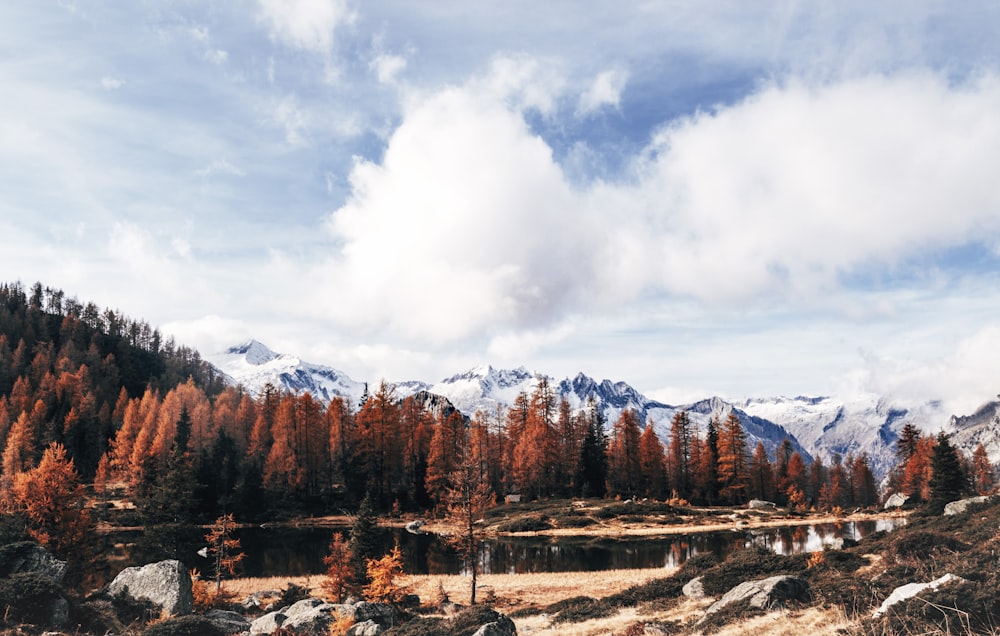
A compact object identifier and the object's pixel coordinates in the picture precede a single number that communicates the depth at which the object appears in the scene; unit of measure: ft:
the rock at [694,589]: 92.12
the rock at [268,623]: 76.79
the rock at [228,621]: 75.52
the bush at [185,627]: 66.33
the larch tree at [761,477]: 346.74
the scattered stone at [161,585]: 84.99
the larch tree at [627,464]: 327.47
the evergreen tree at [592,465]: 299.97
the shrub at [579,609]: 86.53
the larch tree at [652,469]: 327.88
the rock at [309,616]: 75.15
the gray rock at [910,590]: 46.64
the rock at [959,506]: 139.44
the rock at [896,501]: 292.77
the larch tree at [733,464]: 319.47
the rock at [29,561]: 80.74
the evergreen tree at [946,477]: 196.24
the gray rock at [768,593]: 68.18
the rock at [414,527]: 237.74
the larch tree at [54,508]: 121.19
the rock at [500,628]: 64.03
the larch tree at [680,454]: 335.47
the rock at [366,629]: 73.36
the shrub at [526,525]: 228.43
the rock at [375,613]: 81.35
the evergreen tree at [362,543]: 103.45
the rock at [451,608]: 101.60
